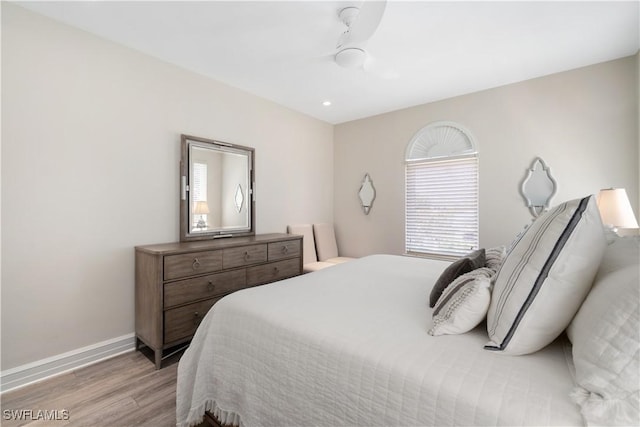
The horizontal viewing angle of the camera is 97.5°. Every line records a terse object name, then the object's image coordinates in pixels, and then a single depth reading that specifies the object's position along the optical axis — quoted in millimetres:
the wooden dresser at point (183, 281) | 2141
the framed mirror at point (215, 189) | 2725
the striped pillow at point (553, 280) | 854
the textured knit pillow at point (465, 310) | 1065
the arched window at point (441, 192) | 3332
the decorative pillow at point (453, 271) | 1382
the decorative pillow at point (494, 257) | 1447
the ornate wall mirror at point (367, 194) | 4094
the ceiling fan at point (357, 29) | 1450
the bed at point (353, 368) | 767
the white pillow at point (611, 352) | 626
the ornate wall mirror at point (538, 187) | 2846
